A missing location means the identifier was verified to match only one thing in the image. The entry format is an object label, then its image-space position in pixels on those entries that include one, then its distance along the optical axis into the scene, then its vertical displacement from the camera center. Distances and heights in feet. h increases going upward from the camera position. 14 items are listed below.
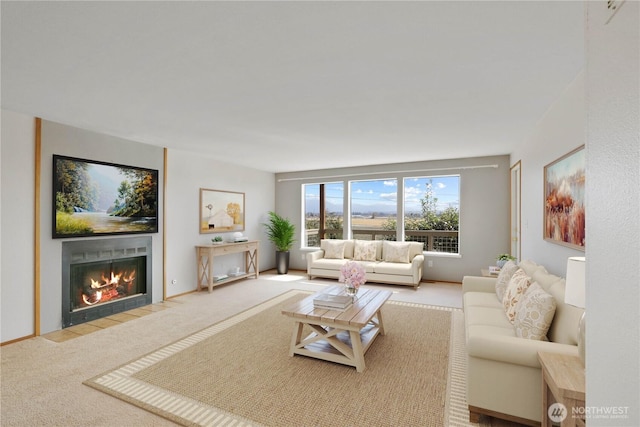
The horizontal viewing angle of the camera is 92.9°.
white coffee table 8.54 -3.71
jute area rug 6.61 -4.41
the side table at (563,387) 4.44 -2.64
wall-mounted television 11.62 +0.55
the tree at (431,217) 19.95 -0.31
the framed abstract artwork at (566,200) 7.44 +0.36
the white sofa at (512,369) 5.91 -3.15
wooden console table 17.07 -2.57
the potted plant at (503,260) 14.75 -2.29
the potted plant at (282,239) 22.45 -2.01
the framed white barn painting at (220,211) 18.11 +0.03
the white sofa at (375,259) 18.08 -3.13
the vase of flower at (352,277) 10.59 -2.25
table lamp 5.07 -1.29
